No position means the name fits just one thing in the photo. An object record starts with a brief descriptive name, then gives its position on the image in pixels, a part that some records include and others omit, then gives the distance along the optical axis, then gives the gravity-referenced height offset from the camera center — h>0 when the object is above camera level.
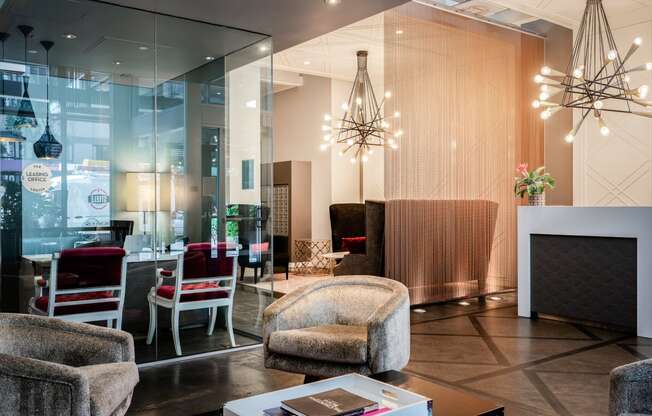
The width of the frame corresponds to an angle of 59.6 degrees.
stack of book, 1.97 -0.73
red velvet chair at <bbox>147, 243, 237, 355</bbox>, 4.35 -0.68
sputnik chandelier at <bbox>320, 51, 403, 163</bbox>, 9.07 +1.38
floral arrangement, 6.00 +0.19
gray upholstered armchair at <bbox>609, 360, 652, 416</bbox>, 2.09 -0.70
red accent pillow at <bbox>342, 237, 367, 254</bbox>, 7.49 -0.61
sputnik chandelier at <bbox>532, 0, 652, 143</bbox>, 6.88 +1.81
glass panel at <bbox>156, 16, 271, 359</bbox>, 4.37 +0.02
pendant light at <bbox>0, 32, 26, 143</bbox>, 3.70 +0.44
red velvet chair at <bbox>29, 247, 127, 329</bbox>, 3.85 -0.60
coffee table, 2.18 -0.81
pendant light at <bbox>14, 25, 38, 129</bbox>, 3.74 +0.58
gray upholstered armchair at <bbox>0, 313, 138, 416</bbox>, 2.21 -0.73
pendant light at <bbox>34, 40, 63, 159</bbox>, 3.79 +0.37
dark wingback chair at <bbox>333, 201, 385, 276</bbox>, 6.44 -0.53
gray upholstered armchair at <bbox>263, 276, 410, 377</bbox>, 3.02 -0.75
